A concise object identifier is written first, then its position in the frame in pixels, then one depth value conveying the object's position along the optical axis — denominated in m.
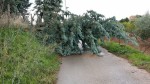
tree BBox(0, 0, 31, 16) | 7.26
